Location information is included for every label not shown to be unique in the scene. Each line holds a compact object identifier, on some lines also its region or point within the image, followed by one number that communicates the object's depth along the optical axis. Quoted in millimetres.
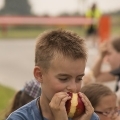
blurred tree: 58844
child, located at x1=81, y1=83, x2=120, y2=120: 5203
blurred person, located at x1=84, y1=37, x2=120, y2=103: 7254
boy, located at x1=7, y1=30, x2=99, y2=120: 3836
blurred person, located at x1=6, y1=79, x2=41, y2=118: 6160
